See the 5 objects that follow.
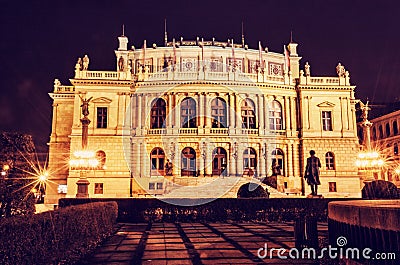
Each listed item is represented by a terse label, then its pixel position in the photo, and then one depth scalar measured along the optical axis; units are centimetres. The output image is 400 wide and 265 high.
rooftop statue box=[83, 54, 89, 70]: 4243
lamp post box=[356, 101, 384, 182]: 2873
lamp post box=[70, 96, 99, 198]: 2316
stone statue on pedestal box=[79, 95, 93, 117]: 2544
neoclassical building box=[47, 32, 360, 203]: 4088
